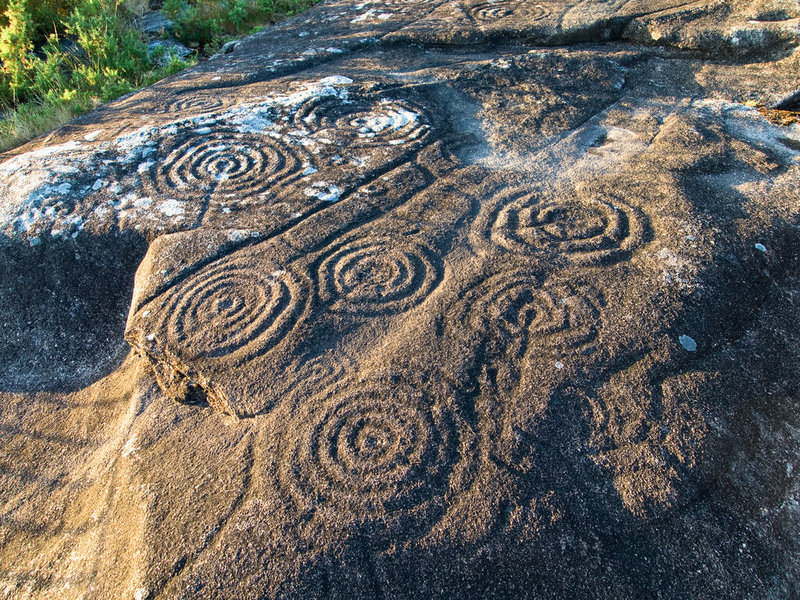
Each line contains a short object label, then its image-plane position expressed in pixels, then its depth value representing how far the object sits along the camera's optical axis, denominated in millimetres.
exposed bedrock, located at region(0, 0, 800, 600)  1464
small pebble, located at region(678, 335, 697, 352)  1875
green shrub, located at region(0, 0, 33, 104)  4871
